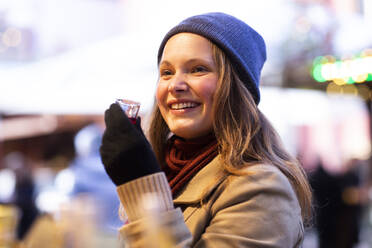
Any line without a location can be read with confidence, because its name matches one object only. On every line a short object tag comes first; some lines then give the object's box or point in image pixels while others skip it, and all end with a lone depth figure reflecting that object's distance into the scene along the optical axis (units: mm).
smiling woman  1708
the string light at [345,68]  5102
